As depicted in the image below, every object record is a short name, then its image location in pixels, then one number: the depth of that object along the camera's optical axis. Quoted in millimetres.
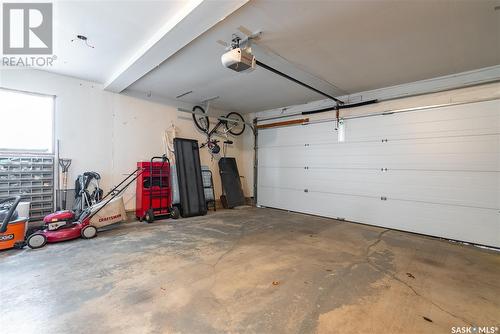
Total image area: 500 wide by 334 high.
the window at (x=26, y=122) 3838
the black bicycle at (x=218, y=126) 6359
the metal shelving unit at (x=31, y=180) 3679
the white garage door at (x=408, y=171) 3717
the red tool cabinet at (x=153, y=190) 4965
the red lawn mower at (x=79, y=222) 3329
